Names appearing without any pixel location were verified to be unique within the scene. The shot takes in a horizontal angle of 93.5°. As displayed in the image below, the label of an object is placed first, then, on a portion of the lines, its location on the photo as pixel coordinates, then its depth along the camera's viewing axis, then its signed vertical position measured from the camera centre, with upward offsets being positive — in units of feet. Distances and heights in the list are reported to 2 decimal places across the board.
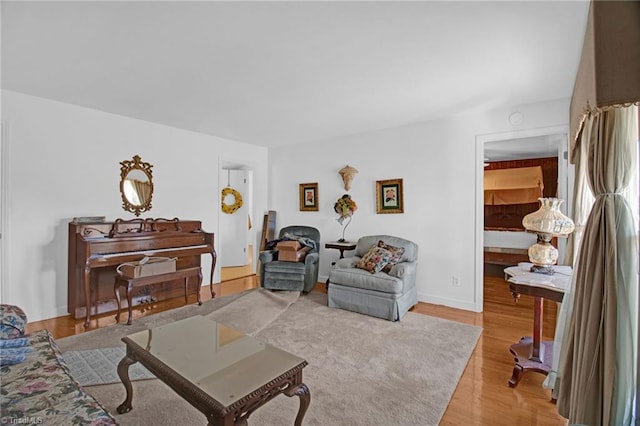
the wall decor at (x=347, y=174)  15.17 +2.00
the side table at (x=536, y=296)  6.79 -1.86
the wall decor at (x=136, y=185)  12.69 +1.19
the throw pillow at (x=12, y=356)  4.76 -2.33
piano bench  10.36 -2.45
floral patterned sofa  3.71 -2.48
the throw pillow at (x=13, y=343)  4.97 -2.23
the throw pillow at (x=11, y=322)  5.38 -2.04
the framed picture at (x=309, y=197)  16.80 +0.93
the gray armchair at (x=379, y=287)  10.77 -2.75
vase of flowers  15.16 +0.23
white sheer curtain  6.02 -0.82
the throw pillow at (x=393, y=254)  11.75 -1.61
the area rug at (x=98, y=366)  7.13 -3.91
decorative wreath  20.77 +0.77
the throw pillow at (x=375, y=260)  11.60 -1.83
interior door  20.89 -0.99
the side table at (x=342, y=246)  14.43 -1.57
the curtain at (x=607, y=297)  4.28 -1.26
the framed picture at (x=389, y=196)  13.94 +0.82
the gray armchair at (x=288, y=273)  14.02 -2.80
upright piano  10.43 -1.50
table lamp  7.63 -0.38
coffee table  4.36 -2.65
